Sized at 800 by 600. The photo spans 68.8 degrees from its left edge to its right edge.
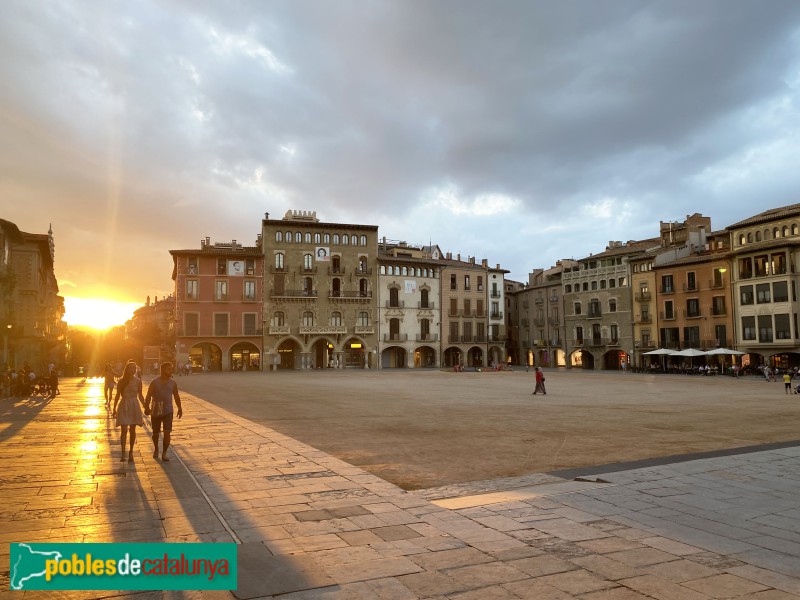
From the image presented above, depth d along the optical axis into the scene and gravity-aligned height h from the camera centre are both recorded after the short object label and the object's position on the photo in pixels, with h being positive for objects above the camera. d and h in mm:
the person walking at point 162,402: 10636 -906
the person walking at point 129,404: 10469 -944
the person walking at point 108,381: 20453 -1032
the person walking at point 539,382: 27986 -1570
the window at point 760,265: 51625 +7371
